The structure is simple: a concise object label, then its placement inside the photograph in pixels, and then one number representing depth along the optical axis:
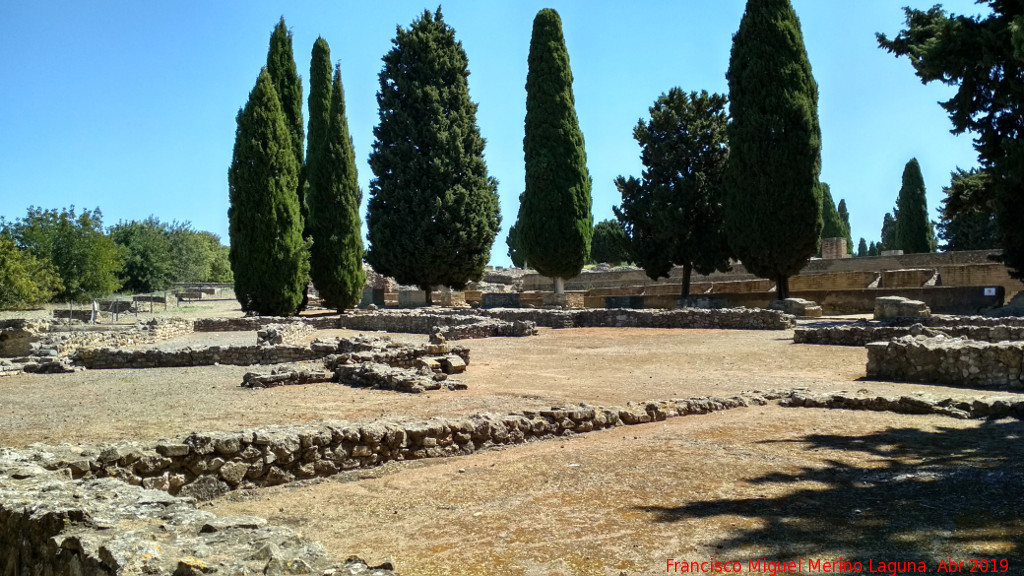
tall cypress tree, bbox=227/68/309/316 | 31.88
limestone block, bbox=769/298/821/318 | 26.12
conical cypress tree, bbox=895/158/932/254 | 47.09
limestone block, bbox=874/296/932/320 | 21.33
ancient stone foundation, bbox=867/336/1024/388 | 11.27
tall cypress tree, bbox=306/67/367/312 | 35.84
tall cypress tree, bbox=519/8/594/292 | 34.88
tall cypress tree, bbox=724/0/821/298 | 27.86
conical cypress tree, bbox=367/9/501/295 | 36.47
